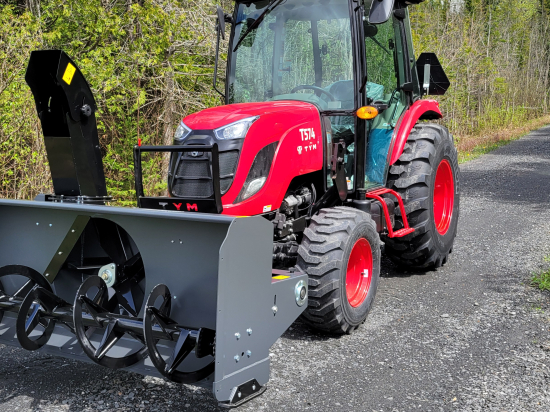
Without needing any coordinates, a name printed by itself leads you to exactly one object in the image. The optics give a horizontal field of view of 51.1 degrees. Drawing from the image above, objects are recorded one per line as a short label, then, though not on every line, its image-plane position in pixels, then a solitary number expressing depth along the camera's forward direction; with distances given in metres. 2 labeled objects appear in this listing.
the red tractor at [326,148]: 3.65
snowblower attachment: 2.69
